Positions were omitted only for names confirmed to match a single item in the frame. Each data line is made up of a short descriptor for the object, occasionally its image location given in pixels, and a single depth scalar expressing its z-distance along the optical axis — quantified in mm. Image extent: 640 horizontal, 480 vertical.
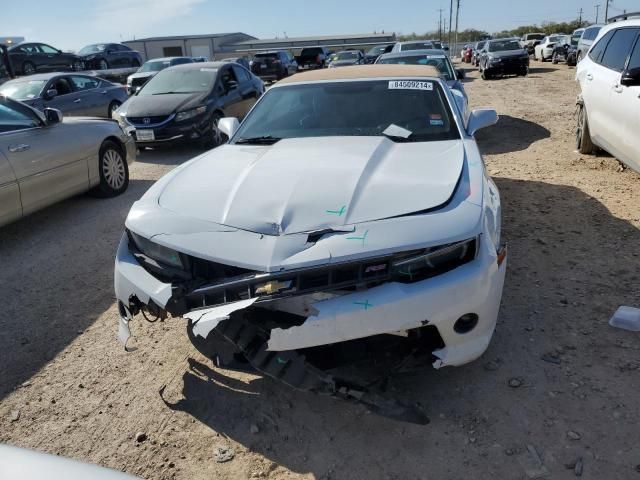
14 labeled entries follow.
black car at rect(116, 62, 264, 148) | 9078
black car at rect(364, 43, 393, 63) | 26738
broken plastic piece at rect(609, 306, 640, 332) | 3253
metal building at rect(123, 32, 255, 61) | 60250
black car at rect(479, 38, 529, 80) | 21922
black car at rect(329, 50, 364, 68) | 26766
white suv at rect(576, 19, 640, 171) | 5420
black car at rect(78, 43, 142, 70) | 24688
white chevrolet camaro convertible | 2371
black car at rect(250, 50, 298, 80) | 27766
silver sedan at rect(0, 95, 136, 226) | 5234
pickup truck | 33562
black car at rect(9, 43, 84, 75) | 21750
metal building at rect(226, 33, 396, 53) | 59812
